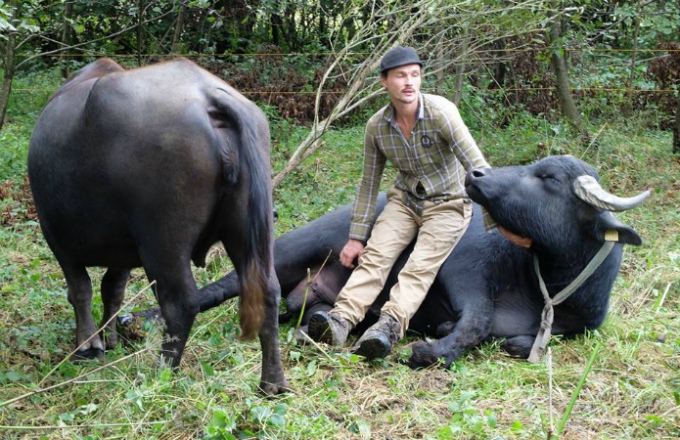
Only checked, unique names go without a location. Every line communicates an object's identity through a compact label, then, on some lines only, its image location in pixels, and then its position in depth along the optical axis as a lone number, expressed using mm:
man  5477
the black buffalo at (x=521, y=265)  5145
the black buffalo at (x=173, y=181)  4059
